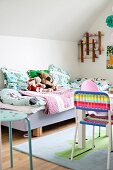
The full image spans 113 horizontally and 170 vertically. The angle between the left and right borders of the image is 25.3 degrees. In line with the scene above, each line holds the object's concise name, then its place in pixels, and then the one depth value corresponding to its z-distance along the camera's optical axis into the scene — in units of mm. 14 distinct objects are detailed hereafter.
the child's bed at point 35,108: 3244
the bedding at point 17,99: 3208
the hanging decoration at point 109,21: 3262
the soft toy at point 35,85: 4074
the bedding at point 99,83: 4720
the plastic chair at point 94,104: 2227
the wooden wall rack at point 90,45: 5441
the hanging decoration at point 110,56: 5332
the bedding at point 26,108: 3195
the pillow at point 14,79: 3988
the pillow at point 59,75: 4770
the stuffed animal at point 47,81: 4302
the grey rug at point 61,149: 2426
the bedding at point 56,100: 3391
